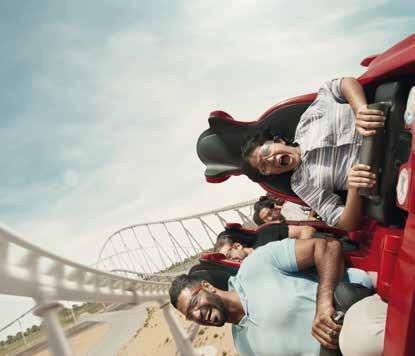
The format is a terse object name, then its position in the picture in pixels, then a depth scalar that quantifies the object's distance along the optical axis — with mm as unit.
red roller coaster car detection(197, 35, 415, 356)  1422
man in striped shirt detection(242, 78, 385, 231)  2277
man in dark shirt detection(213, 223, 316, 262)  3266
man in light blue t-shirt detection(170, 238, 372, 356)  2213
